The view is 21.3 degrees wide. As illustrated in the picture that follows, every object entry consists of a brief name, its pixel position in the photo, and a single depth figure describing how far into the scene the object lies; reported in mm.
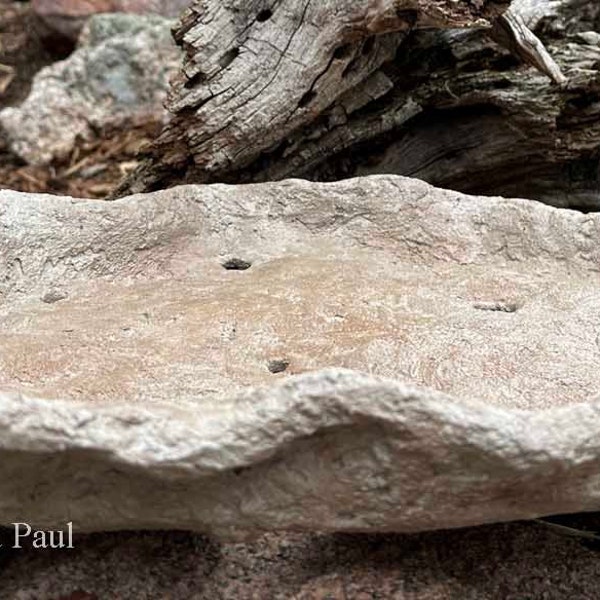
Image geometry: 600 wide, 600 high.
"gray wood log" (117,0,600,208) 842
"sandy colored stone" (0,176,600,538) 605
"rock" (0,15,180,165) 1290
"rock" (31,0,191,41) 1536
